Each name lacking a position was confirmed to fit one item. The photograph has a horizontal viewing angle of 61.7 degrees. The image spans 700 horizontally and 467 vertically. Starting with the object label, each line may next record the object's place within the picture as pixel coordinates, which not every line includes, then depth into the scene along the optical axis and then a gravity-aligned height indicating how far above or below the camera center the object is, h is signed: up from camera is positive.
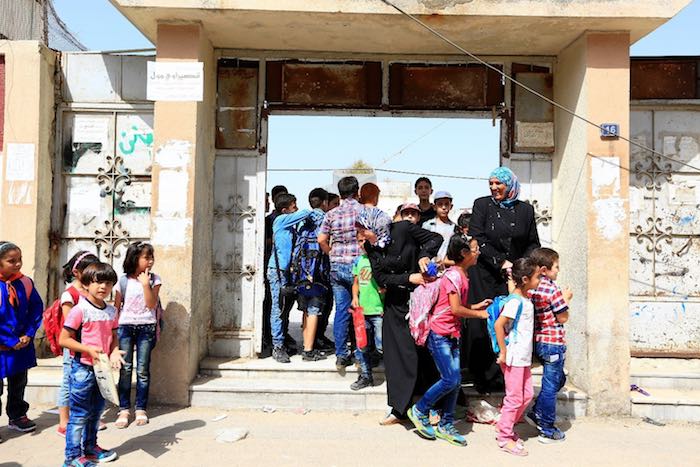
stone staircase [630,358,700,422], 5.18 -1.30
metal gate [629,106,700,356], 6.12 +0.22
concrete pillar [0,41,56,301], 5.82 +0.88
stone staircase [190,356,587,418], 5.27 -1.35
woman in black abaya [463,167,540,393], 5.11 +0.03
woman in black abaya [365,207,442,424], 4.75 -0.42
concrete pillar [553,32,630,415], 5.25 +0.17
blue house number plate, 5.30 +1.10
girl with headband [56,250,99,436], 4.07 -0.39
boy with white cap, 5.86 +0.29
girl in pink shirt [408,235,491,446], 4.40 -0.61
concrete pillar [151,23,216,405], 5.29 +0.24
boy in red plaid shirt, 4.43 -0.67
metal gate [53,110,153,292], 6.20 +0.66
